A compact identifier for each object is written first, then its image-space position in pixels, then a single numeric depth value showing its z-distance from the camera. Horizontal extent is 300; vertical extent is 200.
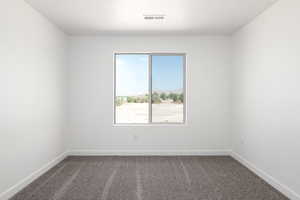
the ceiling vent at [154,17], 2.49
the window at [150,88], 3.36
